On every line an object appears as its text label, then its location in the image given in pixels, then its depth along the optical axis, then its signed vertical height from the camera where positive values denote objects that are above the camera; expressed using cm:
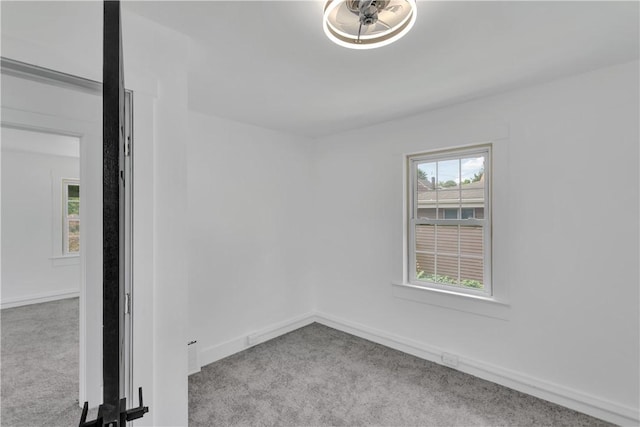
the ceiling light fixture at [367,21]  135 +91
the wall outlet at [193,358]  276 -133
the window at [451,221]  277 -7
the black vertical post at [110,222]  68 -2
